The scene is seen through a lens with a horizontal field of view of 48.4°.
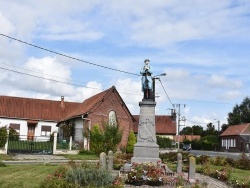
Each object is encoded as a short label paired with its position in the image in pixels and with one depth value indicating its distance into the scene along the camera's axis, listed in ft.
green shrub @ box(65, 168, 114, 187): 26.50
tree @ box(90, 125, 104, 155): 66.16
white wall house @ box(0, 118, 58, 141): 115.80
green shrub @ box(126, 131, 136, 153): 92.99
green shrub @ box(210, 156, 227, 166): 54.96
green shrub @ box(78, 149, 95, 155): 78.96
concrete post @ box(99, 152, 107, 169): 33.45
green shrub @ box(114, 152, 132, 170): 41.90
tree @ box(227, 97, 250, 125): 234.39
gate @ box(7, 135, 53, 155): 73.58
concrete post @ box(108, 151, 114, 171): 37.01
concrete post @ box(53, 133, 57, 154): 74.42
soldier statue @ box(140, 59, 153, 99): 43.65
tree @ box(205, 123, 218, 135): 233.19
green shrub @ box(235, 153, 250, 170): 52.86
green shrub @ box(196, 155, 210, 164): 55.30
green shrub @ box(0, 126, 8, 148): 66.72
